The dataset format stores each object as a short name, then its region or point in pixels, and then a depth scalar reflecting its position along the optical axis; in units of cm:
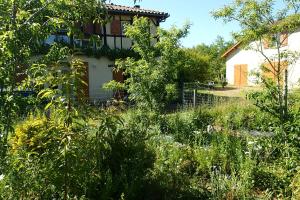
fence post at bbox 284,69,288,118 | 703
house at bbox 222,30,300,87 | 2653
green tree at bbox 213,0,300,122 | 688
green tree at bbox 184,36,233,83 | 2509
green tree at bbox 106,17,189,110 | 970
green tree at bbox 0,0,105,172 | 351
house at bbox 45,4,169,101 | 1966
